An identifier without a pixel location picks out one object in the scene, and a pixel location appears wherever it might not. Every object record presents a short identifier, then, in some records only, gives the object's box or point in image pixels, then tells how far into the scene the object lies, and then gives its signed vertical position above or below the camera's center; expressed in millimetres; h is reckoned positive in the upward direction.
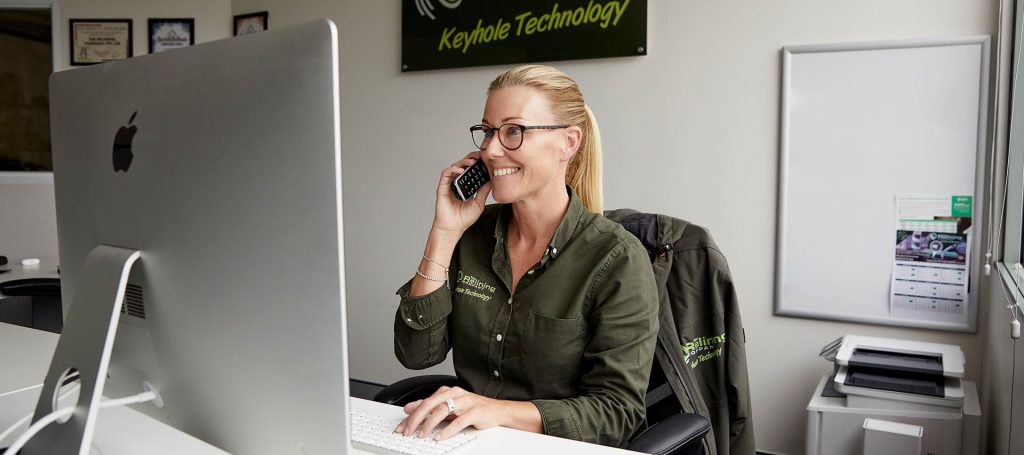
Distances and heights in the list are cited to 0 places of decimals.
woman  1481 -210
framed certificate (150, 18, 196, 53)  4320 +873
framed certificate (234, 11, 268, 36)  4195 +901
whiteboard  2617 +114
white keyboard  1136 -397
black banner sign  3168 +686
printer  2232 -661
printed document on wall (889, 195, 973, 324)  2643 -254
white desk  1141 -396
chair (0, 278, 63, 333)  2676 -458
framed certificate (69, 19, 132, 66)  4316 +832
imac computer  720 -46
